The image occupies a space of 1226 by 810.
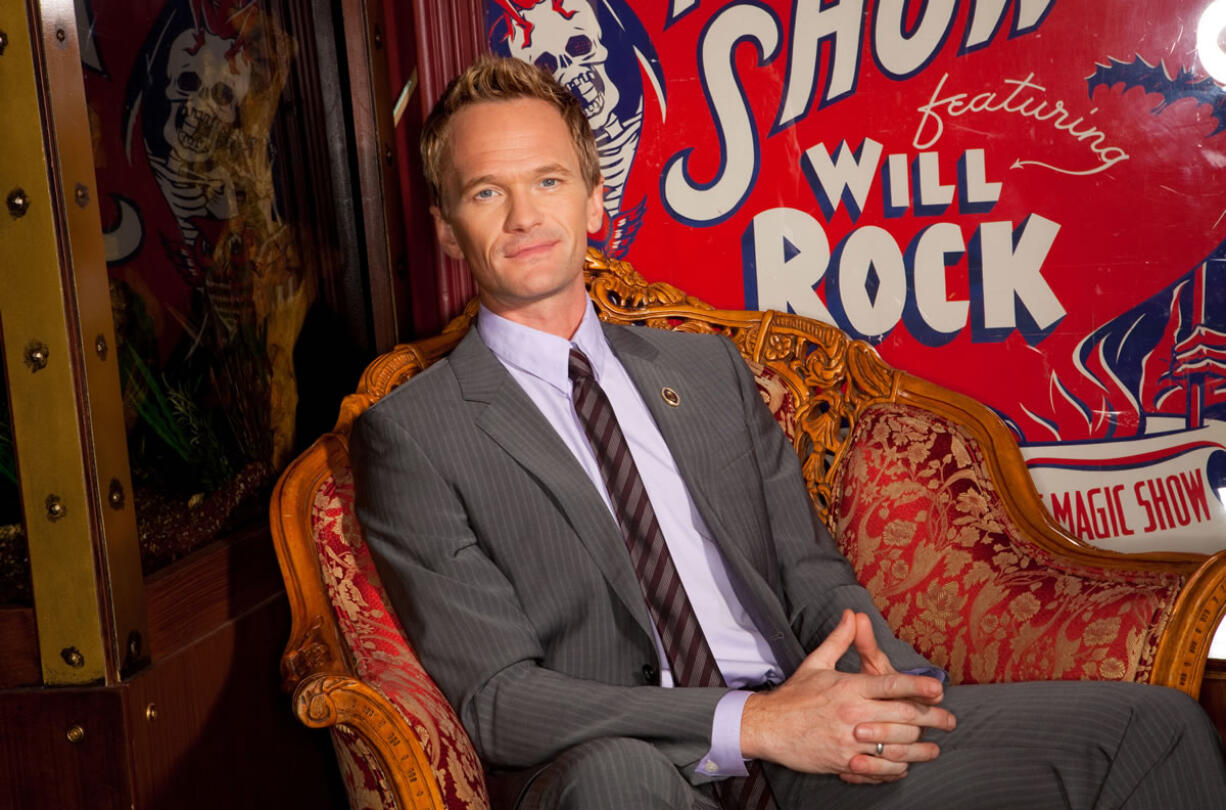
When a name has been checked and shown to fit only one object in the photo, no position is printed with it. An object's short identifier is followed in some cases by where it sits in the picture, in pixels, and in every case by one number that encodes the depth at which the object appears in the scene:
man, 1.59
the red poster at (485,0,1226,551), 2.46
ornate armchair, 1.60
